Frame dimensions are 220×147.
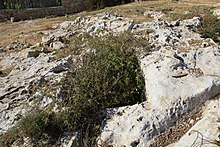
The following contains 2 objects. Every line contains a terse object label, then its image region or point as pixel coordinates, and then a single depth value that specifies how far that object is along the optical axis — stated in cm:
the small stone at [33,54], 773
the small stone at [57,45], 799
